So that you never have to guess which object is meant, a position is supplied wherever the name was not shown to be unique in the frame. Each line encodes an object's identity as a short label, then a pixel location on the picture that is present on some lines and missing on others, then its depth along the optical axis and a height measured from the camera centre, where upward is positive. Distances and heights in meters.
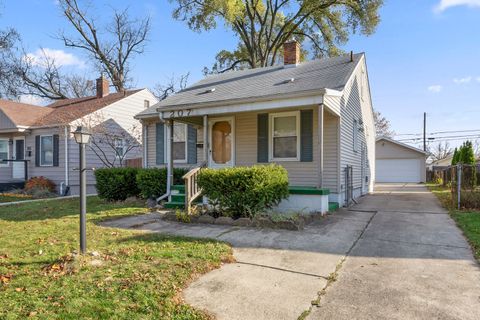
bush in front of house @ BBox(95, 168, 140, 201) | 10.05 -0.76
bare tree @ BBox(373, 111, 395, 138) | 44.44 +4.93
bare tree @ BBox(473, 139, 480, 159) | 53.66 +2.46
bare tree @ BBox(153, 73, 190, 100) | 26.77 +6.37
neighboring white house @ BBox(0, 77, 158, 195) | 14.30 +0.96
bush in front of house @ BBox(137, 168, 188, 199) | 9.64 -0.68
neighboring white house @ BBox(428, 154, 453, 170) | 42.08 -0.10
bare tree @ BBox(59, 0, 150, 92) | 24.59 +9.54
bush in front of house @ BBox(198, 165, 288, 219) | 6.68 -0.62
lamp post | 4.23 -0.31
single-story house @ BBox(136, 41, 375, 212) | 8.10 +1.10
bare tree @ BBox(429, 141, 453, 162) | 57.88 +2.07
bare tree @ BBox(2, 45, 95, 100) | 25.77 +7.03
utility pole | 35.83 +3.96
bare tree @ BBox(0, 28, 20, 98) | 24.69 +8.03
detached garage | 26.28 -0.16
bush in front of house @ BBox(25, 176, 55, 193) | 14.06 -1.13
